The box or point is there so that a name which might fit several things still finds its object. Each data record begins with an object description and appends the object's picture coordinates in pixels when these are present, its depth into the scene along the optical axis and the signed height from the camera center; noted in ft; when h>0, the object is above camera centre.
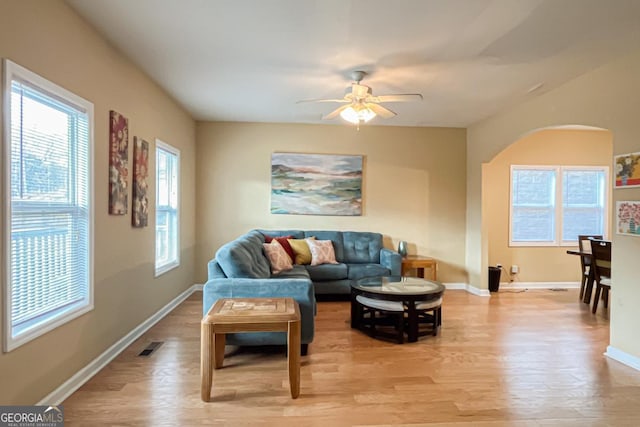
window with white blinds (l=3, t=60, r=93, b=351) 6.36 +0.03
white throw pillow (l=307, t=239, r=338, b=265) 16.47 -2.04
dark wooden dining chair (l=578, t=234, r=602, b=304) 15.75 -2.81
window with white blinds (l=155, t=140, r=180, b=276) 13.70 -0.02
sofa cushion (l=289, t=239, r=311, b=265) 16.40 -2.02
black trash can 17.89 -3.50
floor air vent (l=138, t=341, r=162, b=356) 10.14 -4.17
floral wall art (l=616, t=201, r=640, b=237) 9.53 -0.19
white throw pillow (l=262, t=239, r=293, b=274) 14.47 -2.04
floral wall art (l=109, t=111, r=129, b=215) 9.58 +1.27
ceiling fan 10.85 +3.38
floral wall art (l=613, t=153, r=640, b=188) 9.54 +1.13
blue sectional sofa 9.56 -2.20
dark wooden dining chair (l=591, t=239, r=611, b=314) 13.70 -2.15
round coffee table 11.12 -3.03
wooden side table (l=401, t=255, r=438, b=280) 16.98 -2.64
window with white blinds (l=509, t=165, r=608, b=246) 19.01 +0.34
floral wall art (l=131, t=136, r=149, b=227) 11.10 +0.81
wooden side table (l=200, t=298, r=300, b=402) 7.45 -2.51
